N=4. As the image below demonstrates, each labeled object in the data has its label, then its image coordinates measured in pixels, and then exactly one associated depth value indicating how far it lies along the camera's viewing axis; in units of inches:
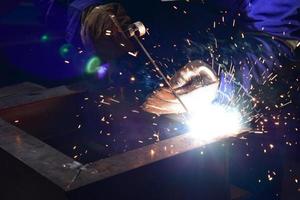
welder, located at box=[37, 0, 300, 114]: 69.9
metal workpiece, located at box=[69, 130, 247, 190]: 54.2
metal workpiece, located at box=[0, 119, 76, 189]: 54.4
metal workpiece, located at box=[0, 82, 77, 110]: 67.9
